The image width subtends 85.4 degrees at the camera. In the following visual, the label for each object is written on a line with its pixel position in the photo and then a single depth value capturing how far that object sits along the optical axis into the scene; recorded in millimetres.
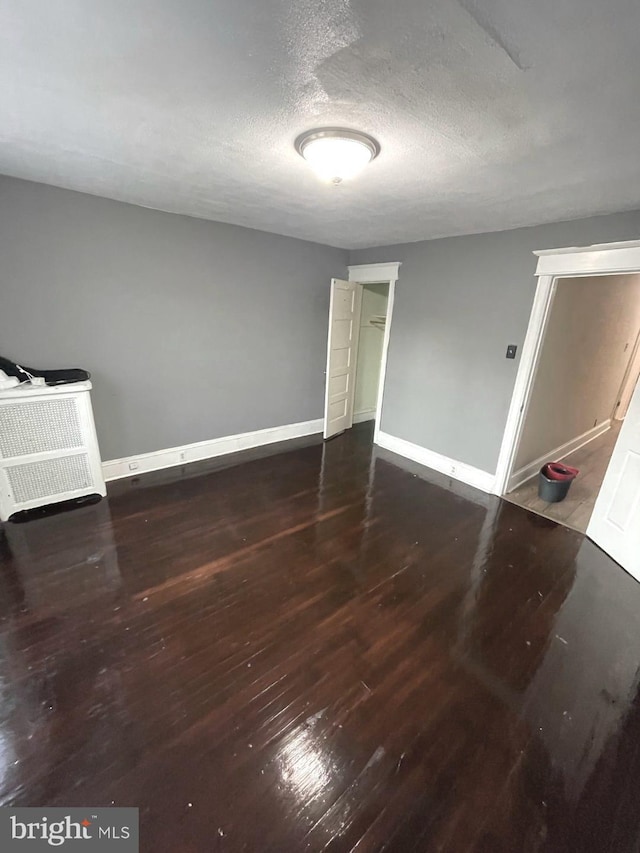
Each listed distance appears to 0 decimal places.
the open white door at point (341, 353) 4160
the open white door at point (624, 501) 2406
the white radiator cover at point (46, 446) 2520
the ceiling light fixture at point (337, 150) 1556
